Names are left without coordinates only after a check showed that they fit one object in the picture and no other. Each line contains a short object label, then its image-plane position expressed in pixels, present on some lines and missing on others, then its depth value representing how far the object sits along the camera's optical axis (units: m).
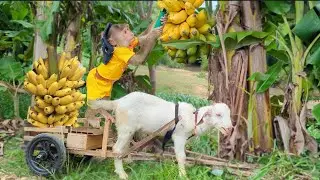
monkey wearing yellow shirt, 3.34
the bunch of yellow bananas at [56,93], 4.01
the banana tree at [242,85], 3.64
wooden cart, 3.38
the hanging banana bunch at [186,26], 3.24
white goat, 3.29
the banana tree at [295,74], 3.44
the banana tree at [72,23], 4.75
